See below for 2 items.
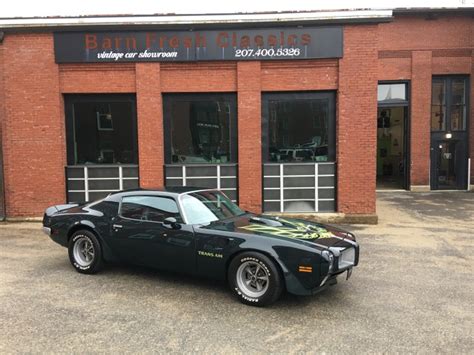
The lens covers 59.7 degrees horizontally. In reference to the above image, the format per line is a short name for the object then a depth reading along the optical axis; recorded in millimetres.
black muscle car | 4824
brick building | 10555
